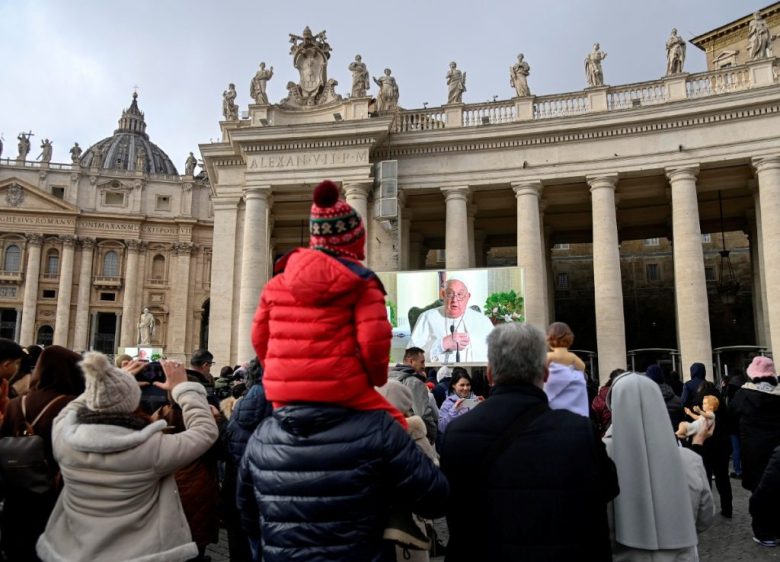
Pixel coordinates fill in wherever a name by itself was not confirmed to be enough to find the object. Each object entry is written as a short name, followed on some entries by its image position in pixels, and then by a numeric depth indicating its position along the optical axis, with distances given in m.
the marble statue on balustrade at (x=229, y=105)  25.20
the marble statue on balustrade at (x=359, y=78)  22.36
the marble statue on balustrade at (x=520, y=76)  21.69
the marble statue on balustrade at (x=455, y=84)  22.22
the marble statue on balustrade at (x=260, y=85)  23.04
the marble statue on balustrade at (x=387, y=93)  22.64
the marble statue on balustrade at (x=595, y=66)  21.14
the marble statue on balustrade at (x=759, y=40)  19.67
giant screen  17.88
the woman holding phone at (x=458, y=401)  7.54
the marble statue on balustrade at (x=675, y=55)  20.47
